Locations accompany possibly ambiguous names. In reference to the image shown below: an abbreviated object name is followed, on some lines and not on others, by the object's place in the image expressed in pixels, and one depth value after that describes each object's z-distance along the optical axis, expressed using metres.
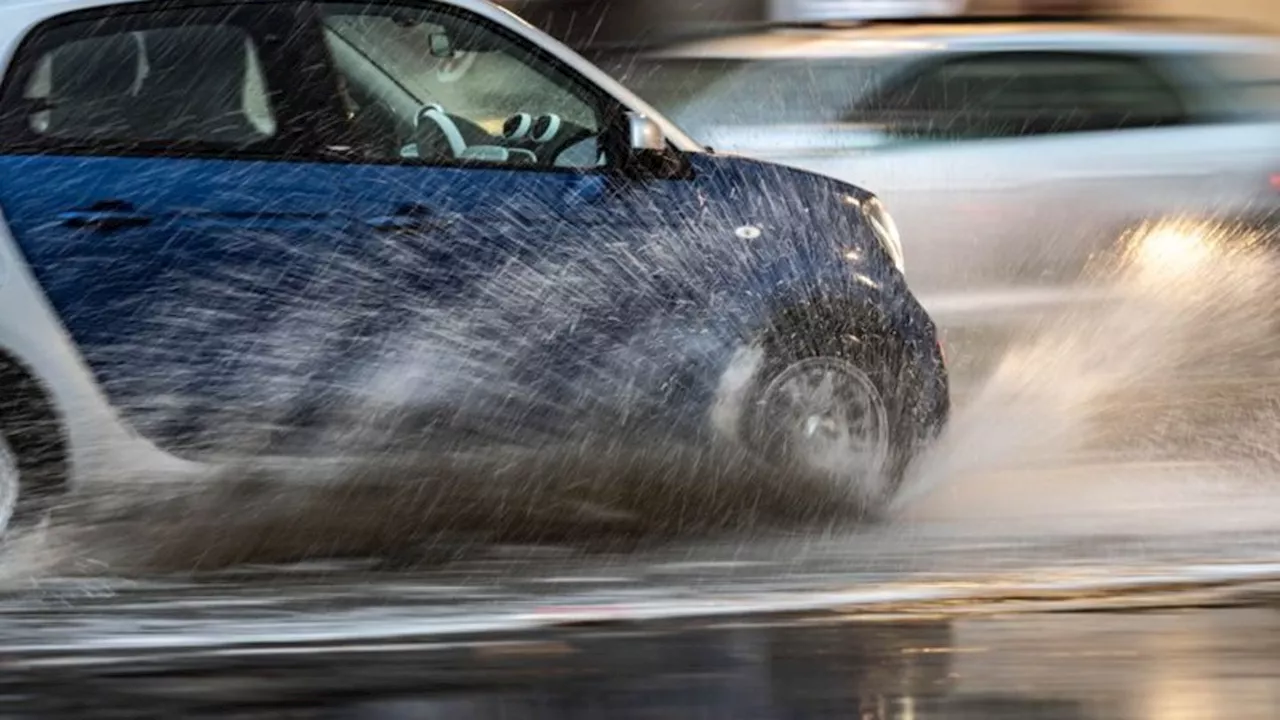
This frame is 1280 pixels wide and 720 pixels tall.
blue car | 10.50
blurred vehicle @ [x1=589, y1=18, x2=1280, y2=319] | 15.86
